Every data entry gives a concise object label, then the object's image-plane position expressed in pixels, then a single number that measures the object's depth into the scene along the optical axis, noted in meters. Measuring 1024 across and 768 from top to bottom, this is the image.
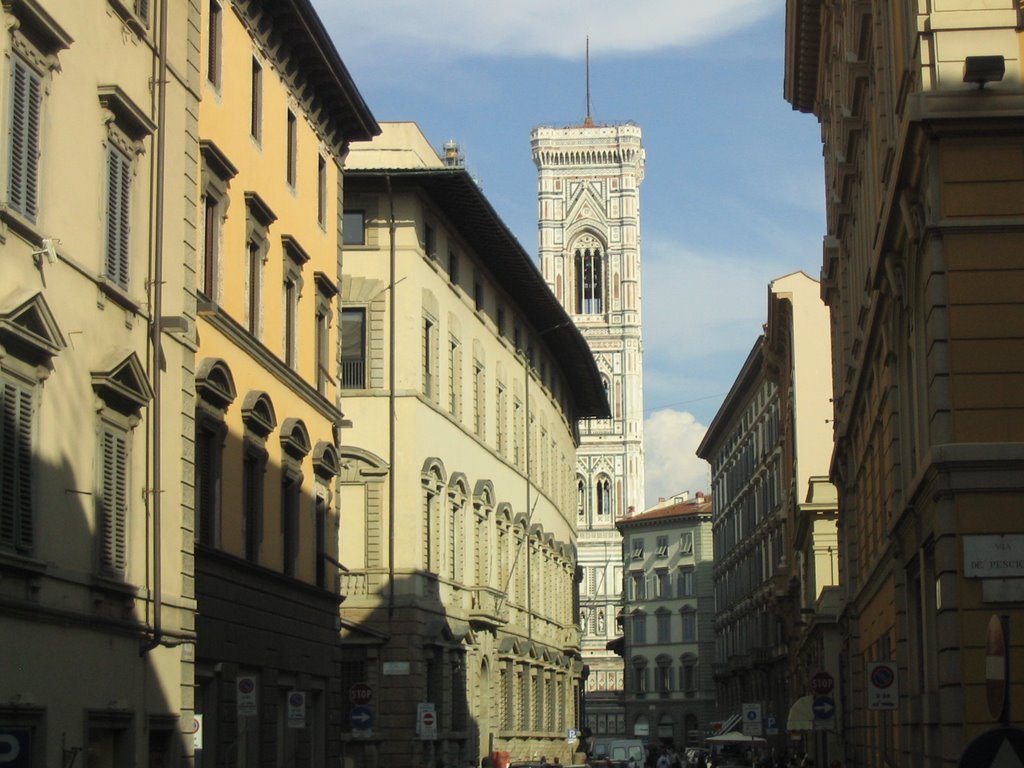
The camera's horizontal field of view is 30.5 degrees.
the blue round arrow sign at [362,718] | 29.52
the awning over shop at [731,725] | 84.11
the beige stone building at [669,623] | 130.88
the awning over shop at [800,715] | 53.12
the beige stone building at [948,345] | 18.86
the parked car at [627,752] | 72.06
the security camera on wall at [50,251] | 18.61
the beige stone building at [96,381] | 18.14
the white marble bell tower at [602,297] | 160.88
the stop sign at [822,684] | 30.17
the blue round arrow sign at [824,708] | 29.03
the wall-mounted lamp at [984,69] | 19.22
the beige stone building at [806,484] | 53.75
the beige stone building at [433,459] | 44.38
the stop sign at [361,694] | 30.09
